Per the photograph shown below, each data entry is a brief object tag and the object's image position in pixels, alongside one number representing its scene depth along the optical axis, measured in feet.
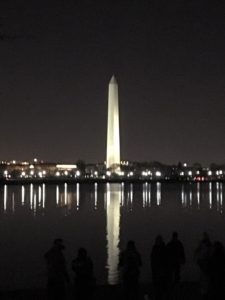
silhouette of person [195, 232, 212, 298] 27.29
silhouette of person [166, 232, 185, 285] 30.99
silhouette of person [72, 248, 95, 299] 26.36
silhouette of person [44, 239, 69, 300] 26.81
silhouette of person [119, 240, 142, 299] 28.10
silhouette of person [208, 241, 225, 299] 26.55
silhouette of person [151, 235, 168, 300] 28.58
